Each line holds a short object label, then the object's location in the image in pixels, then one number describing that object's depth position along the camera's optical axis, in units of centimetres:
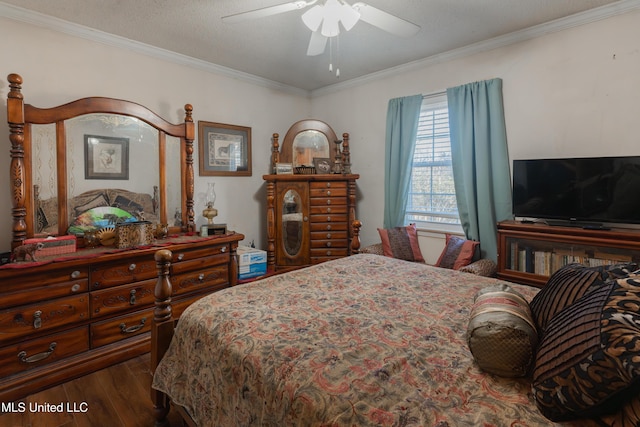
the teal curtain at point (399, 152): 366
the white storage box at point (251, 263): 349
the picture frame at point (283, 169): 396
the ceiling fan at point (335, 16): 191
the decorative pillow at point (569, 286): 111
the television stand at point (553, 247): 232
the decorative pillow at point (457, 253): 310
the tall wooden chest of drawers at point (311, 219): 389
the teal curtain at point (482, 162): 305
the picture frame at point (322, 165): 410
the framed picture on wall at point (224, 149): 360
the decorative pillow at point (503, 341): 104
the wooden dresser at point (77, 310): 205
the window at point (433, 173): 352
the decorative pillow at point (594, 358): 74
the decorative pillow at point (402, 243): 358
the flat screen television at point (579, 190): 236
